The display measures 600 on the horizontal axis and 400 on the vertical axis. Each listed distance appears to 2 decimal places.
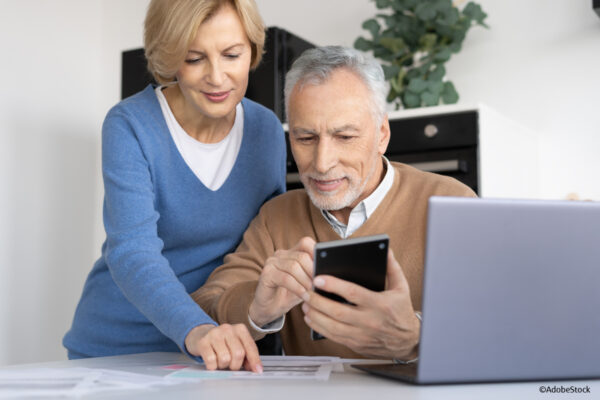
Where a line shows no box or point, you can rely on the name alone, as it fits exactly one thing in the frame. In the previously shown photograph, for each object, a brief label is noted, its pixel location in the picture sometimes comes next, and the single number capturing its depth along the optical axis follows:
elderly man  1.37
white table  0.80
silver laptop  0.82
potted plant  2.61
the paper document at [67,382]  0.83
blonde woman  1.26
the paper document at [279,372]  0.97
